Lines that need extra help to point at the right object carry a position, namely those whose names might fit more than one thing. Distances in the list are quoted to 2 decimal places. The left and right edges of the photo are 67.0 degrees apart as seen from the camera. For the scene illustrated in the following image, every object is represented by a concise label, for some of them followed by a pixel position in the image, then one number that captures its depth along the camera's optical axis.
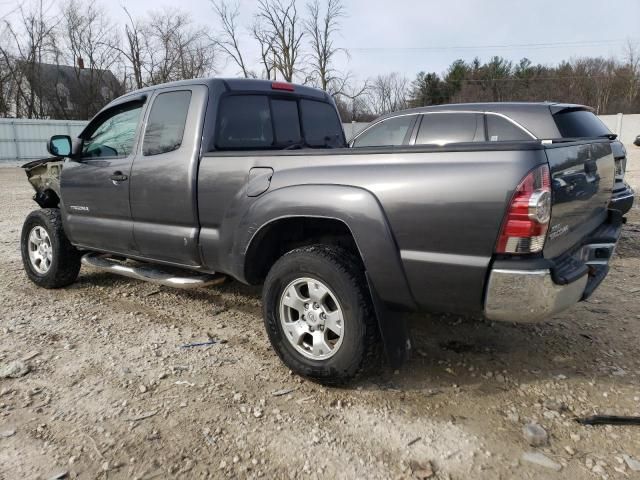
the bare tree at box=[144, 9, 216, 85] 38.50
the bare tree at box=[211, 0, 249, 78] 41.34
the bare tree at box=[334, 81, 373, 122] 42.72
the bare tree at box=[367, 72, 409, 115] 55.25
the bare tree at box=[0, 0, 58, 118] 32.47
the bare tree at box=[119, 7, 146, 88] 37.50
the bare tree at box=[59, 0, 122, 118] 36.19
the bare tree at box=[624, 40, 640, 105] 47.59
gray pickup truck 2.30
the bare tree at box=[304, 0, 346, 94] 41.22
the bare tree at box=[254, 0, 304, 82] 40.84
